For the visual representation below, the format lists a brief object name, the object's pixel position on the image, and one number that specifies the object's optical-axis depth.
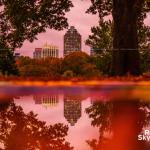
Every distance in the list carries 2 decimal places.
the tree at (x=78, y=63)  106.06
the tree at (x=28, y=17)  26.12
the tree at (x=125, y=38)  22.16
